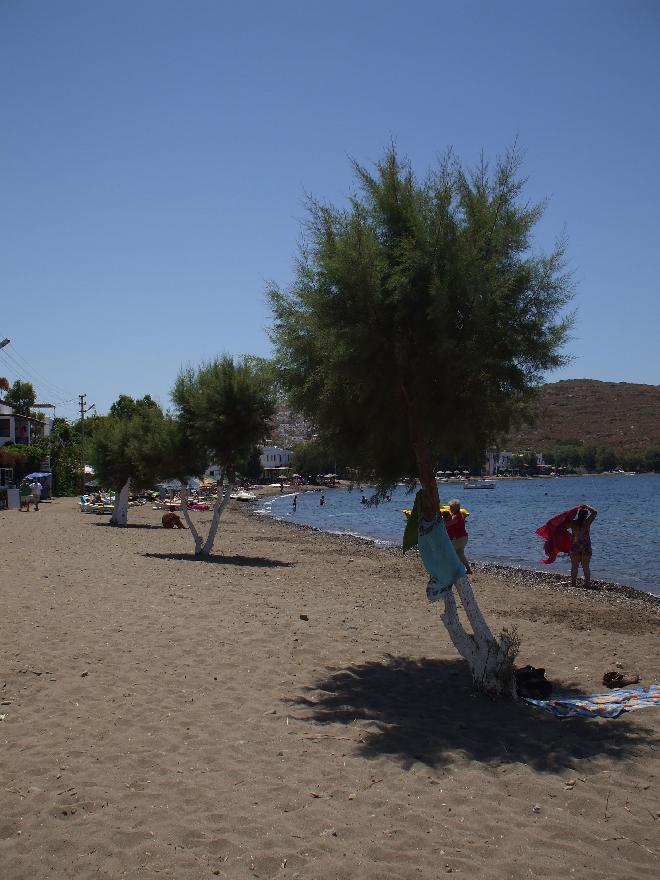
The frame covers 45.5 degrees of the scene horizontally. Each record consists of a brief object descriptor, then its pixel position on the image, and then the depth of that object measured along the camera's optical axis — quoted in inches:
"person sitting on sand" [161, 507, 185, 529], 1344.1
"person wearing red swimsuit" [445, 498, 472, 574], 475.5
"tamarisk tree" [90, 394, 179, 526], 821.2
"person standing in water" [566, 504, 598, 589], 662.5
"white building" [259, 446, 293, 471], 5818.4
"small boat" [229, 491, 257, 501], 3041.3
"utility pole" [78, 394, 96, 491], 3043.1
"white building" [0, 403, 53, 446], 2871.6
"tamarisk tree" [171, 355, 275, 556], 745.6
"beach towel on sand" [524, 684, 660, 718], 269.9
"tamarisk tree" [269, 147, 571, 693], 280.5
